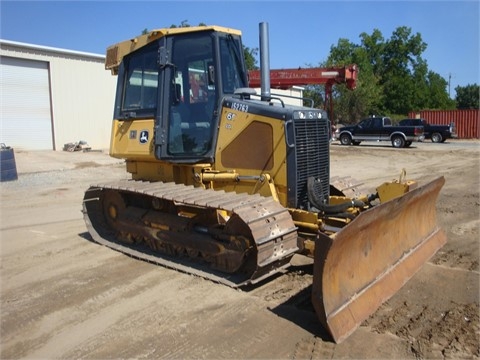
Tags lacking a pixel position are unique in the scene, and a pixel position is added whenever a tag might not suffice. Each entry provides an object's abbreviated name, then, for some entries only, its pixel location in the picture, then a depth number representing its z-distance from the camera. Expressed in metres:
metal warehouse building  18.47
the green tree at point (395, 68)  60.44
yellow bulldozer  4.88
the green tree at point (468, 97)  82.94
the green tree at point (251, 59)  44.83
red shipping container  35.44
